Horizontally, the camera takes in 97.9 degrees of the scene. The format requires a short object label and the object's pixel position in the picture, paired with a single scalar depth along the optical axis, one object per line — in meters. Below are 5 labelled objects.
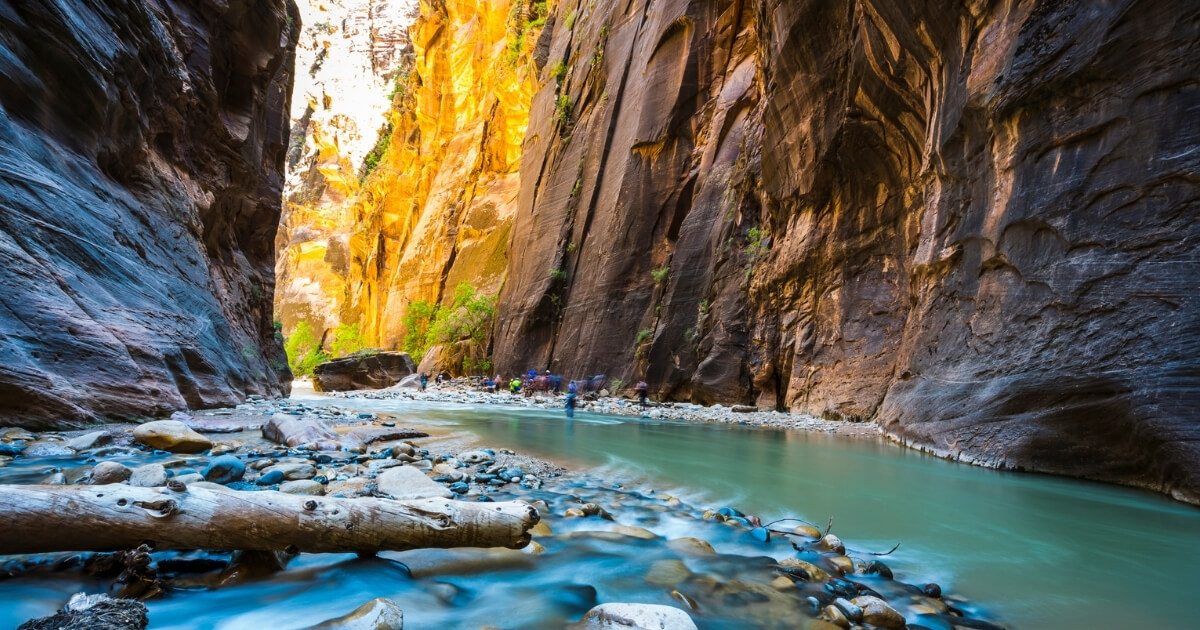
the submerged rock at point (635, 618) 1.91
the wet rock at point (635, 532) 3.28
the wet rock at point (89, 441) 4.20
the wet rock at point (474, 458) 5.24
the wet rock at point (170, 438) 4.61
